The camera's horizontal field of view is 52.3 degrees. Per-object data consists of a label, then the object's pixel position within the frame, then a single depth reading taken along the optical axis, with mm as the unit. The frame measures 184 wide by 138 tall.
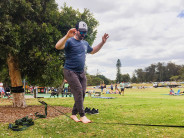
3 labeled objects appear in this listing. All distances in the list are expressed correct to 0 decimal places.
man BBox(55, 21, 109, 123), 4270
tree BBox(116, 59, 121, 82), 131250
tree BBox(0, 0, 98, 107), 8516
